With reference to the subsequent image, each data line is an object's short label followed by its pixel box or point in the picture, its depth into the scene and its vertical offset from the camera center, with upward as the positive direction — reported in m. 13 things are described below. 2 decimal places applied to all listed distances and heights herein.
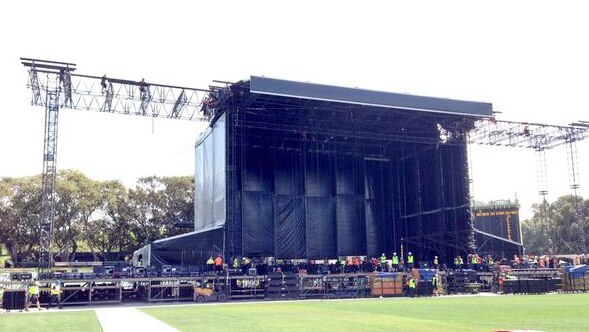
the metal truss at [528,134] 44.20 +8.28
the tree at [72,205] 65.38 +5.48
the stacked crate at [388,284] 35.50 -2.16
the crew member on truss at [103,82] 34.94 +10.09
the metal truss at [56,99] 33.22 +9.31
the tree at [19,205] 65.12 +5.62
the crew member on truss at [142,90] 35.75 +9.81
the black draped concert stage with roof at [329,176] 39.41 +5.62
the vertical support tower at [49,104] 33.41 +8.70
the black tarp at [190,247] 37.75 +0.31
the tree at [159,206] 70.50 +5.58
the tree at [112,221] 68.62 +3.84
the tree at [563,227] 74.06 +2.01
